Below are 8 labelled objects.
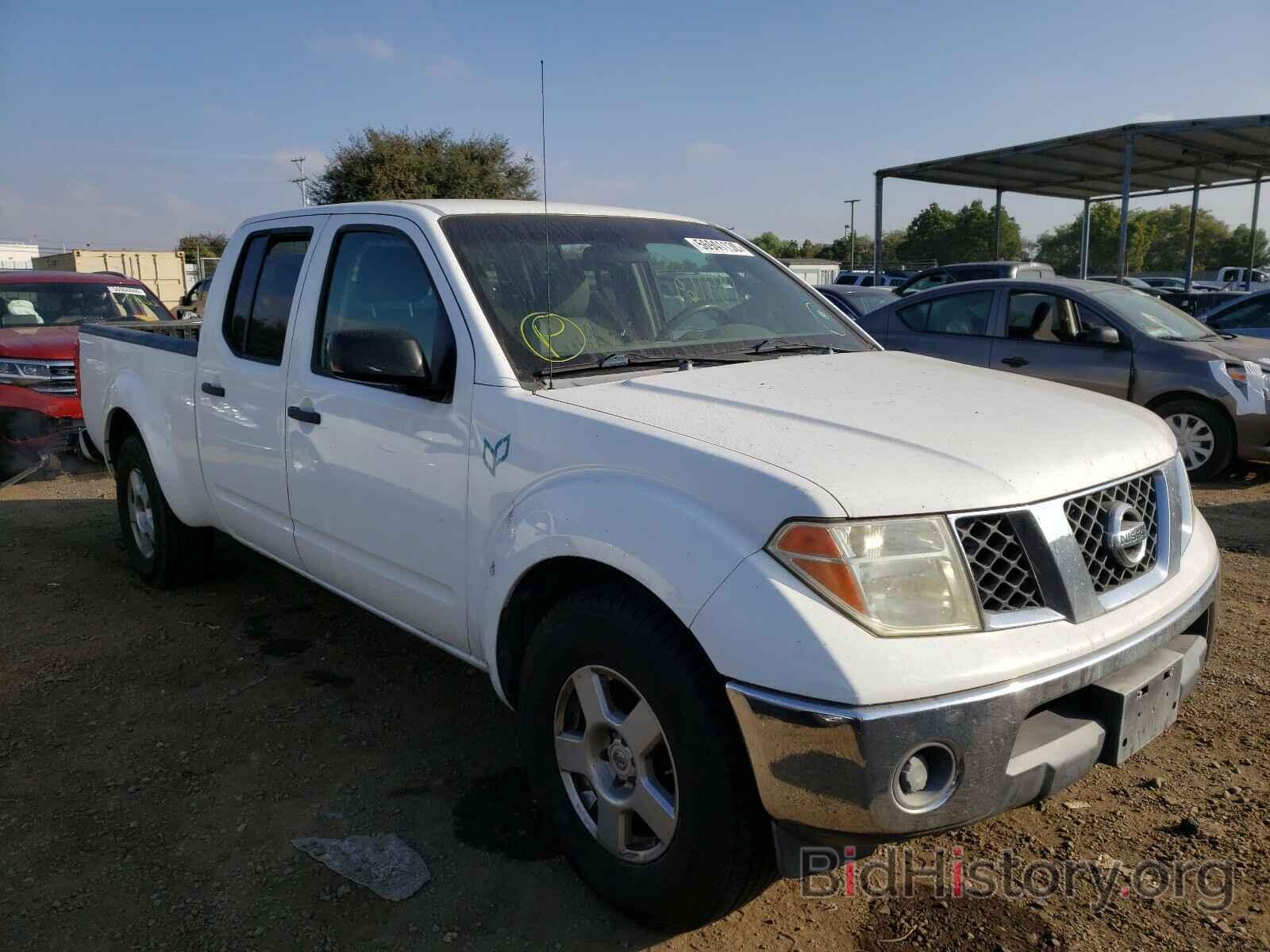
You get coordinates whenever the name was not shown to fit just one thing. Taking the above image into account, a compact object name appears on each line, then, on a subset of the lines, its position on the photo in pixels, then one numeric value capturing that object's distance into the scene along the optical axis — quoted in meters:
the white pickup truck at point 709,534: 1.96
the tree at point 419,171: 31.80
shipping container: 43.74
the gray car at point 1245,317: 10.04
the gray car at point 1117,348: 7.38
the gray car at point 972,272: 14.69
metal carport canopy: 14.96
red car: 8.30
